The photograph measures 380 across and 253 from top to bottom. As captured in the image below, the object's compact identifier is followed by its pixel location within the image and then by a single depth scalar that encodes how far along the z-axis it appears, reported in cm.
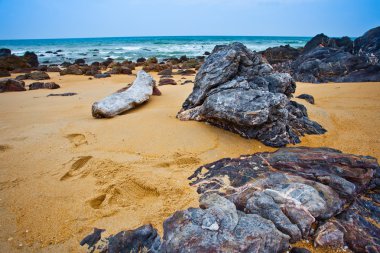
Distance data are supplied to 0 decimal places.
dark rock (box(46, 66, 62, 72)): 1808
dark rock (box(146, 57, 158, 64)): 2213
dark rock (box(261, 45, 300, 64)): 2094
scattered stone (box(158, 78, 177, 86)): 1099
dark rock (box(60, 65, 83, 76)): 1594
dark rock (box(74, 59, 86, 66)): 2452
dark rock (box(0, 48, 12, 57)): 2884
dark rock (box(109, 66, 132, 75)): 1567
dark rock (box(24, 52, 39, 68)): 2165
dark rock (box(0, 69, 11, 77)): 1471
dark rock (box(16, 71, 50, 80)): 1388
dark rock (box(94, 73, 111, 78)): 1416
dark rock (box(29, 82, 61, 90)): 1062
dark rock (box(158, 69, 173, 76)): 1547
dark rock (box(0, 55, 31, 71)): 1843
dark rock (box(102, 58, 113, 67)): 2134
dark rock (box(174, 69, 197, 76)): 1544
